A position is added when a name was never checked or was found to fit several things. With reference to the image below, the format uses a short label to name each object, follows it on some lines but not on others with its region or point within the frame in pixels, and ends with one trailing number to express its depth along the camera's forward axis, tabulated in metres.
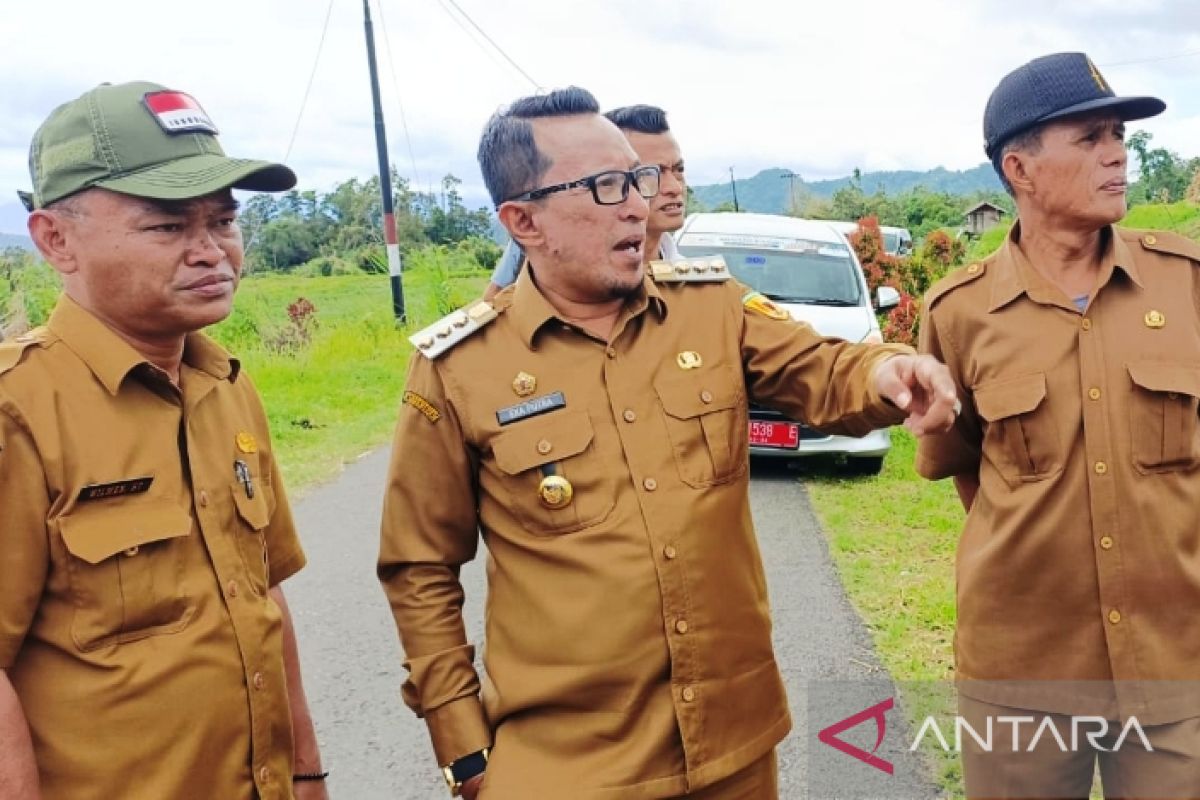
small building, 51.44
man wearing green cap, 1.65
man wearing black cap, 2.21
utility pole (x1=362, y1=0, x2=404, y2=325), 15.45
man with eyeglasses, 1.90
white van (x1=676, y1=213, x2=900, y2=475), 7.00
